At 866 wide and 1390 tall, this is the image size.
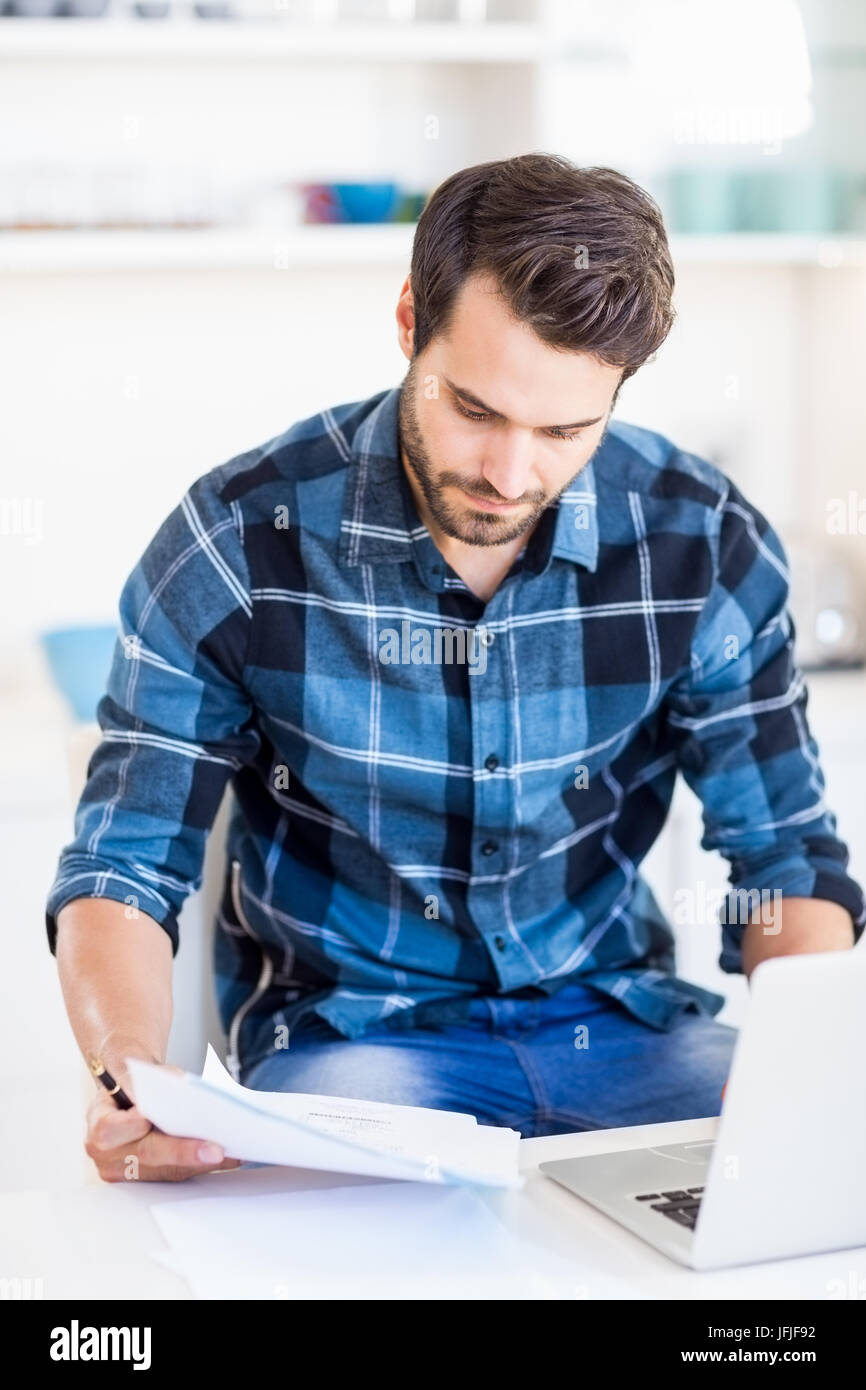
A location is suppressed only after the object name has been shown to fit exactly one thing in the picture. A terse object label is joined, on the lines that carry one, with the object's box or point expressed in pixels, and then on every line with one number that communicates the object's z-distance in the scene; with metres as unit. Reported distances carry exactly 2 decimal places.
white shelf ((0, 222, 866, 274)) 2.96
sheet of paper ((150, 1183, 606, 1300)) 1.75
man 2.10
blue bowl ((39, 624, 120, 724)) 2.97
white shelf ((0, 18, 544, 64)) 2.91
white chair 2.24
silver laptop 1.72
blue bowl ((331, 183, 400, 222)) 3.04
